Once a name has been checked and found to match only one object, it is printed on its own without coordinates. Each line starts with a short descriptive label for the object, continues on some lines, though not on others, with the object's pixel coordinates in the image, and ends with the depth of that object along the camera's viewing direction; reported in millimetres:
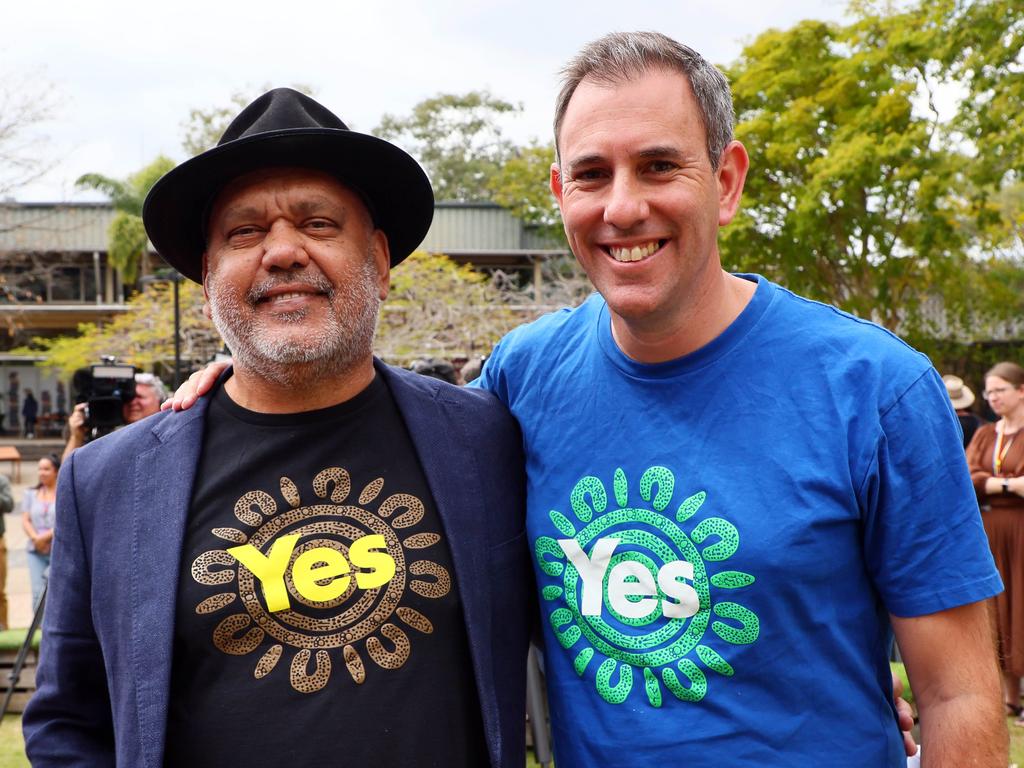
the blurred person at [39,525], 7727
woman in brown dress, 5895
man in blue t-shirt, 1874
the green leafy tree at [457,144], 40281
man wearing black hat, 2062
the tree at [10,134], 16172
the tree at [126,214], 26712
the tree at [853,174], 15797
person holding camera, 6301
